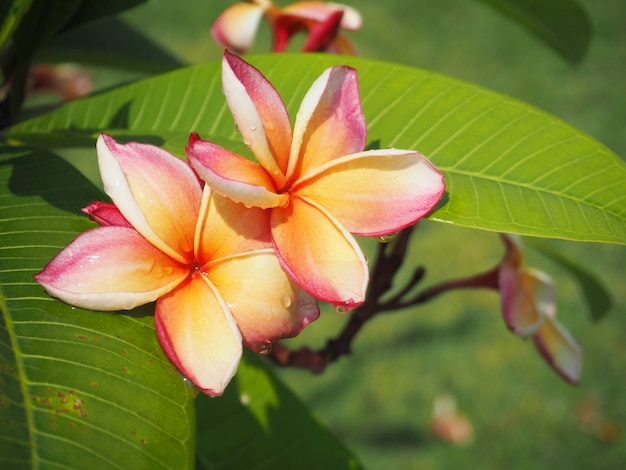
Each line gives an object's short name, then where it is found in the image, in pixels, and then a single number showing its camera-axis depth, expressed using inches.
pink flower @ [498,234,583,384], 20.4
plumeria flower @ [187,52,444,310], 15.4
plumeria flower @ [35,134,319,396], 15.3
